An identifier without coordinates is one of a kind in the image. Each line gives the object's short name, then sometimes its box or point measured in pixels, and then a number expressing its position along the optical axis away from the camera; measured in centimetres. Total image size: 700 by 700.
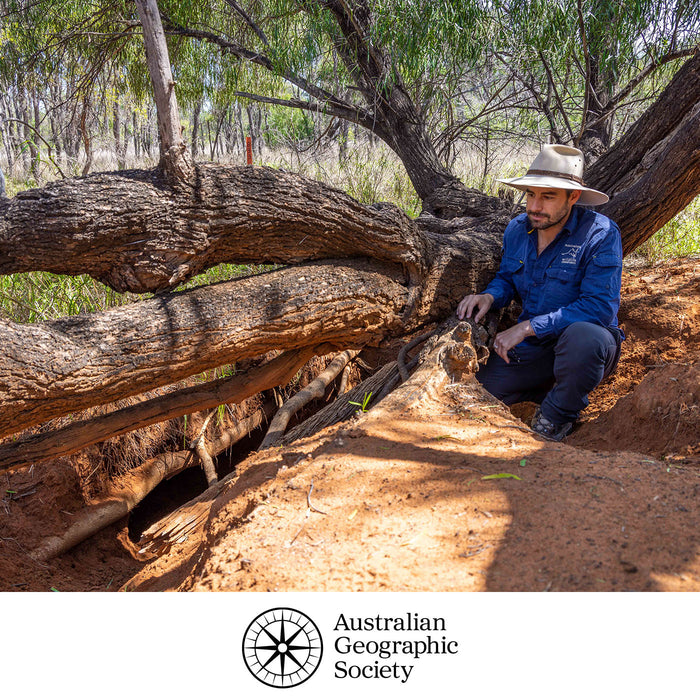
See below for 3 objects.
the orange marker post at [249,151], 649
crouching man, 353
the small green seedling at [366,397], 381
